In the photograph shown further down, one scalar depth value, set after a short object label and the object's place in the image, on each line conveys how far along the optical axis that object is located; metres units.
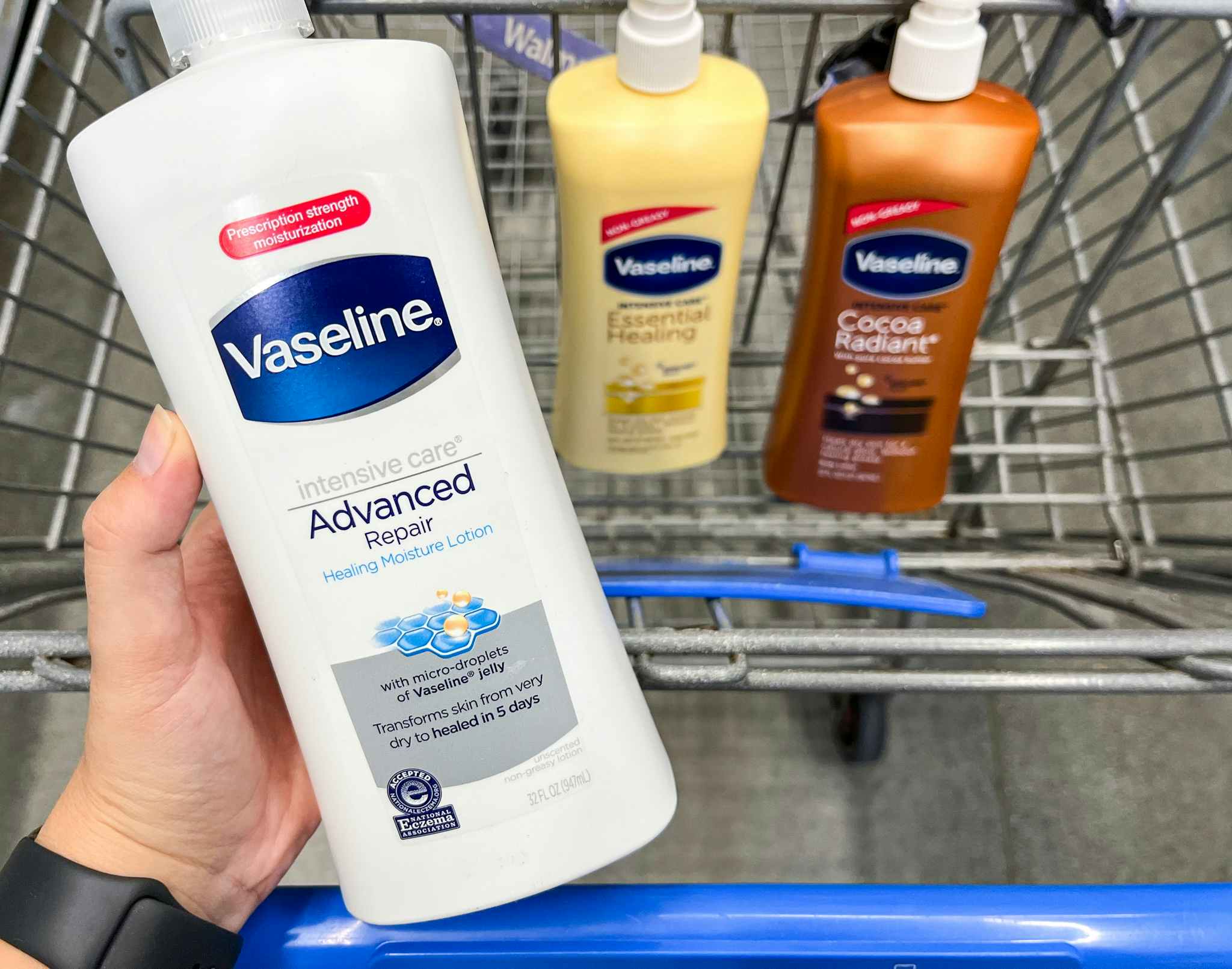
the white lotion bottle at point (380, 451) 0.32
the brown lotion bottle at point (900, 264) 0.41
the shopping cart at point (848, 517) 0.37
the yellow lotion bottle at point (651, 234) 0.41
